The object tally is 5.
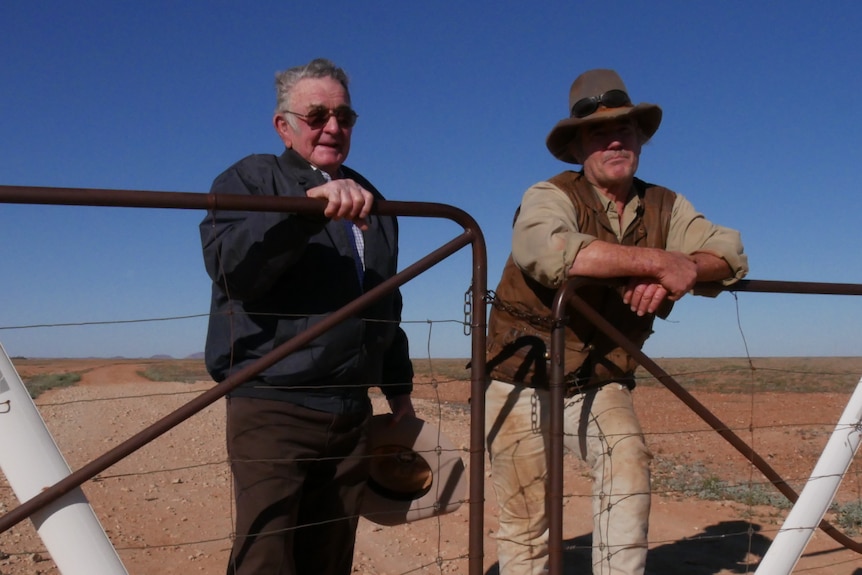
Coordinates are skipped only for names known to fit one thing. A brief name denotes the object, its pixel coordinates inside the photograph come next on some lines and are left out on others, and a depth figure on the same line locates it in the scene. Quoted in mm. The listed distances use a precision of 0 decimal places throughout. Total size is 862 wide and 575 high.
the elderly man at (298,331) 2701
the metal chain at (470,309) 3078
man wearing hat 3164
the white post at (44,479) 2320
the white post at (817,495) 3652
